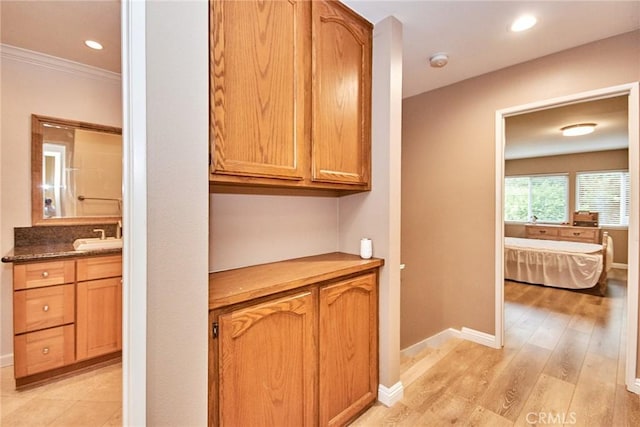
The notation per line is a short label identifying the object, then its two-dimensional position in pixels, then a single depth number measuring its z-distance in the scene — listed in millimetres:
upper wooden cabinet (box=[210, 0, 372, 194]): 1210
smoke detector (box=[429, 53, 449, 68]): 2263
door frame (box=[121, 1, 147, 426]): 844
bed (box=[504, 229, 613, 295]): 4215
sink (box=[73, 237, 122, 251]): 2225
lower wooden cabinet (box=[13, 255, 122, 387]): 1947
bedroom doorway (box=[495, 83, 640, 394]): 1887
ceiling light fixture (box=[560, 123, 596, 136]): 4262
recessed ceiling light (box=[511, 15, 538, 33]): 1824
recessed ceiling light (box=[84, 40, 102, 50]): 2018
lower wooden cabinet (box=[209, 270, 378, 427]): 1146
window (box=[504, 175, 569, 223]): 6730
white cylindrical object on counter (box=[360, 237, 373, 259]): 1834
